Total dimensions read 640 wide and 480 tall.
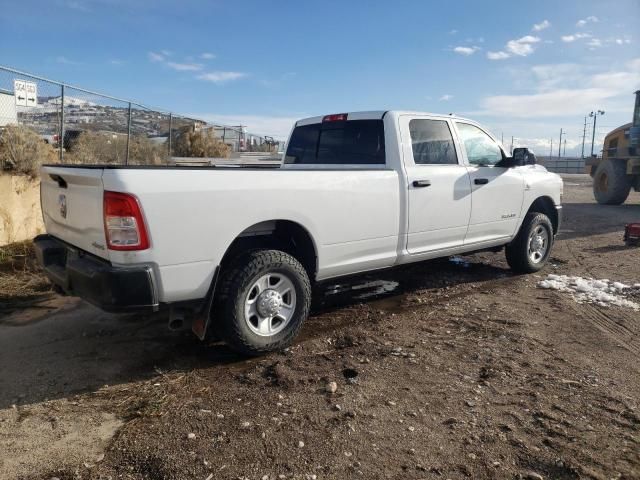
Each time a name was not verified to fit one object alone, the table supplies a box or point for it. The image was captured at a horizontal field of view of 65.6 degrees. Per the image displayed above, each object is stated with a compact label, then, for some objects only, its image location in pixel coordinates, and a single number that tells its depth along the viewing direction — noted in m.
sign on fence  8.14
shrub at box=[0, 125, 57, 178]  7.35
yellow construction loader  15.55
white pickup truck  3.16
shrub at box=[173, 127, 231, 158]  15.81
